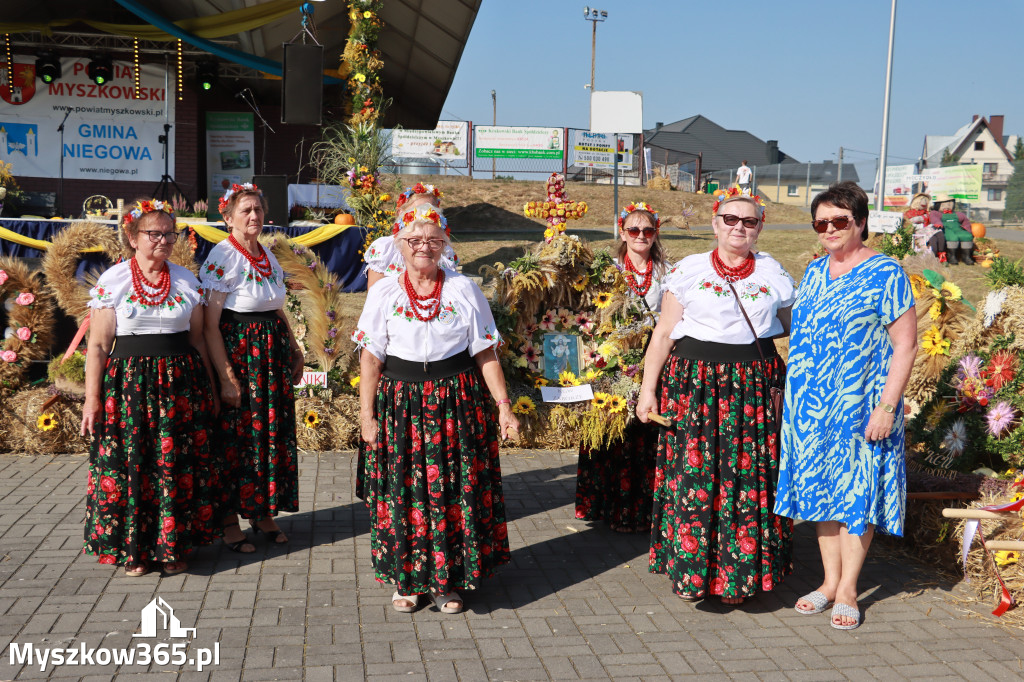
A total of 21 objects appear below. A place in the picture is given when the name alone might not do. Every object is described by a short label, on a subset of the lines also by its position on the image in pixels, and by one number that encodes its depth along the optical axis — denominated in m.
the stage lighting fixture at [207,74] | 16.33
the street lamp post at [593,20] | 44.12
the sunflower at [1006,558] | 3.91
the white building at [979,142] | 57.58
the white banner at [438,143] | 24.94
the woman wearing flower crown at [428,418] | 3.73
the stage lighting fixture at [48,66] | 15.87
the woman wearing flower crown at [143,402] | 4.06
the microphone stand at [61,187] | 15.51
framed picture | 5.30
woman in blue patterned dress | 3.59
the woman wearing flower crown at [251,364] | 4.36
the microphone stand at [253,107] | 18.02
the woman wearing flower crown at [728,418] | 3.79
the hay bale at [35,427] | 6.34
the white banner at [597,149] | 20.47
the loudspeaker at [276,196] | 12.79
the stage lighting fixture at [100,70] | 15.99
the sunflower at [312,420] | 6.59
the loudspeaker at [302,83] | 12.62
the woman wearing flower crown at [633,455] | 4.87
